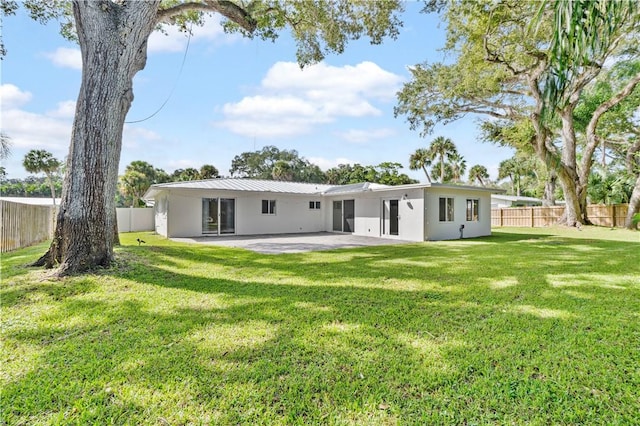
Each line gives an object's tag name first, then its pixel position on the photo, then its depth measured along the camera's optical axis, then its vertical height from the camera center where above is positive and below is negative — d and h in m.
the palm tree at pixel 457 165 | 33.27 +5.52
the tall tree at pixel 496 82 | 11.66 +6.63
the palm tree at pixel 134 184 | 26.33 +2.50
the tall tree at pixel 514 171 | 37.41 +5.60
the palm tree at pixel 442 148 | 31.67 +6.79
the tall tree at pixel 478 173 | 38.66 +5.30
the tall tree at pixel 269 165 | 39.47 +6.51
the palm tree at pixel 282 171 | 33.61 +4.66
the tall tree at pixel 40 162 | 26.72 +4.41
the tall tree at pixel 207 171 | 31.11 +4.22
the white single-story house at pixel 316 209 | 13.16 +0.27
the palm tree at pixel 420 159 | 33.09 +5.92
